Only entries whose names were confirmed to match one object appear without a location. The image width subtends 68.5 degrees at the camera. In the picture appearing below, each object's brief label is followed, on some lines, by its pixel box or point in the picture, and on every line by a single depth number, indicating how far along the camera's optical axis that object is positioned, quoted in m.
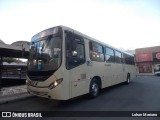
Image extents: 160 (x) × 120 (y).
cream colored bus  4.48
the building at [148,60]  29.44
